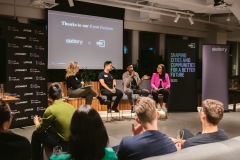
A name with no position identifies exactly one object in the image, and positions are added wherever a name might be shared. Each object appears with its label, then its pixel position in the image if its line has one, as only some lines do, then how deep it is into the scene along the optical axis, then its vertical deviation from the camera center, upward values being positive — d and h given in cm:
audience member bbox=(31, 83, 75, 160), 327 -63
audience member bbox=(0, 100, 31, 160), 208 -53
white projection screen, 781 +76
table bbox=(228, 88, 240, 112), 967 -77
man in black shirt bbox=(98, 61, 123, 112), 743 -47
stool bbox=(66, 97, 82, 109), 810 -94
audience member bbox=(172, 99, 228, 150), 264 -54
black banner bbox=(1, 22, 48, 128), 615 -4
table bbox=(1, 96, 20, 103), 488 -53
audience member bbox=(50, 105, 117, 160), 170 -40
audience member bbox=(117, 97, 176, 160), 218 -55
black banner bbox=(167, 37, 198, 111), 926 -20
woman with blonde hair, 676 -43
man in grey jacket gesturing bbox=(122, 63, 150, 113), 787 -46
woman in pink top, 834 -38
